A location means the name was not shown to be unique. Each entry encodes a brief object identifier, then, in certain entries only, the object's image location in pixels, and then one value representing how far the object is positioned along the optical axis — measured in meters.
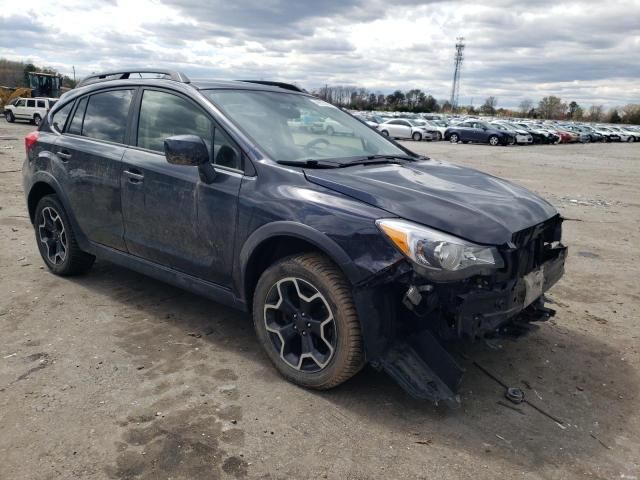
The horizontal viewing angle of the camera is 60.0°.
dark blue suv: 2.93
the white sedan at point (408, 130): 34.78
